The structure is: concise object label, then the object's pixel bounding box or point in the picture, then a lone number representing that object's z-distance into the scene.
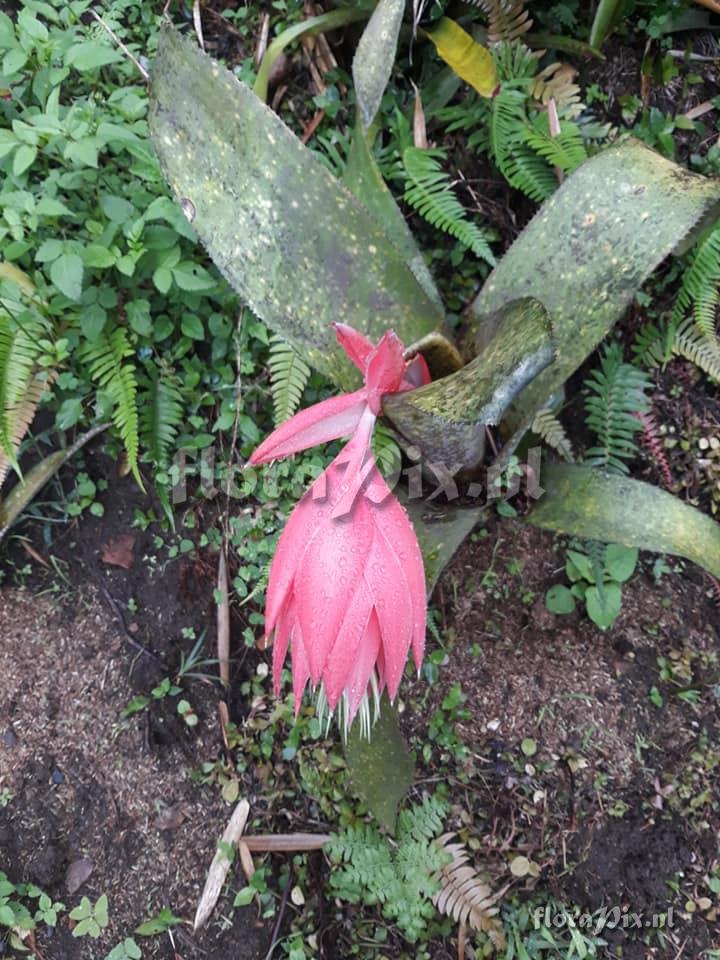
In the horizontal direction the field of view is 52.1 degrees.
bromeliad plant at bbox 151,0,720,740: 0.75
